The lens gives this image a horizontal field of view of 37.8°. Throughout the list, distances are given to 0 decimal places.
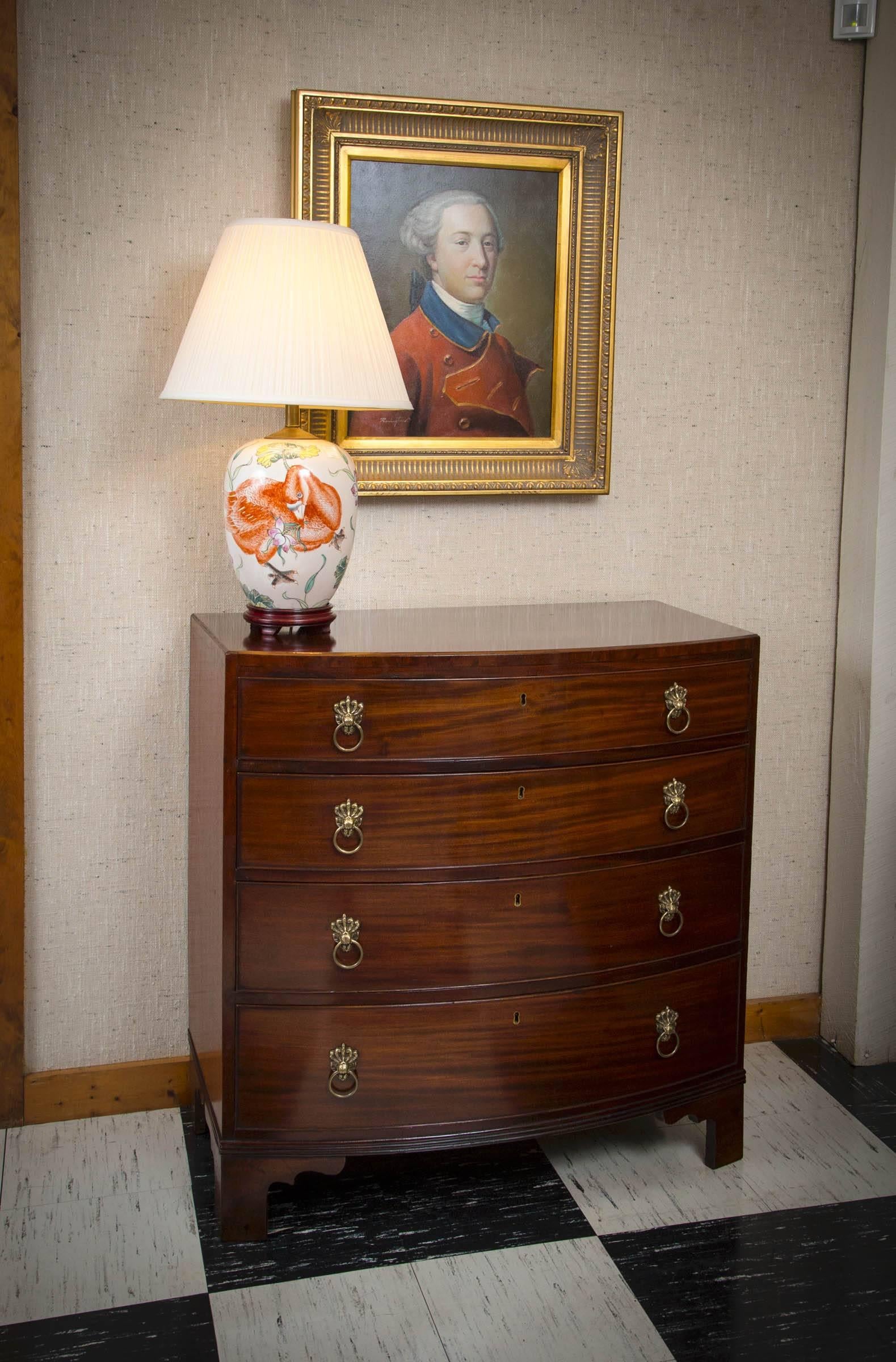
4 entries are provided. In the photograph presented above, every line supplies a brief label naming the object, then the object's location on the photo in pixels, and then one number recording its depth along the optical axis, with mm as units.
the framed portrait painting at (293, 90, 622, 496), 2441
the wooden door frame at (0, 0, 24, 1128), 2275
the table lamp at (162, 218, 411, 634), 2043
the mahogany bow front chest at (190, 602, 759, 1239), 2119
